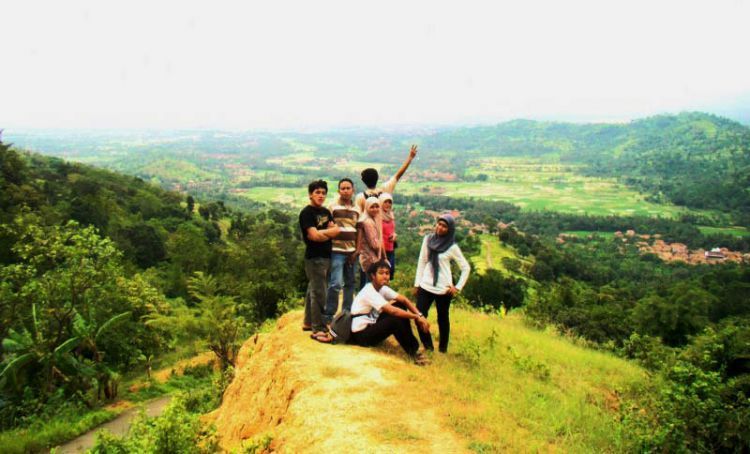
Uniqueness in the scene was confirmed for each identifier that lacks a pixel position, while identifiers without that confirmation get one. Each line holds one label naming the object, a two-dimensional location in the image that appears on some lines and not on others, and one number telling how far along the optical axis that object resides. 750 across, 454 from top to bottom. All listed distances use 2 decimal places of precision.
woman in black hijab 5.96
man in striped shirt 6.07
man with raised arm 6.52
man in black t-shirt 5.78
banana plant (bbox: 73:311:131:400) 12.09
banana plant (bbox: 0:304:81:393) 11.27
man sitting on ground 5.91
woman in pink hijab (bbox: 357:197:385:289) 6.15
